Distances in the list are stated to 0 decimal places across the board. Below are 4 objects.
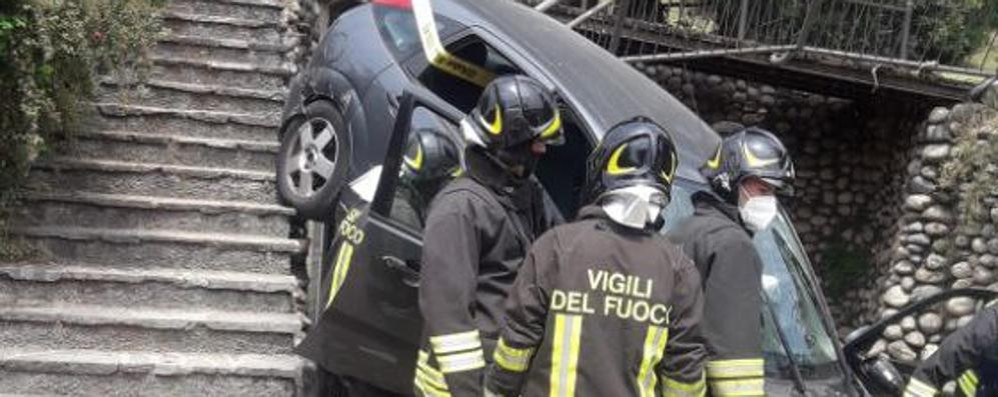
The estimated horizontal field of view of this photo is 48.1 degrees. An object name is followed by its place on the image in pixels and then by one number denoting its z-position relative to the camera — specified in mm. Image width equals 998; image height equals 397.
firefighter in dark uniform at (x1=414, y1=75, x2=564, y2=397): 3143
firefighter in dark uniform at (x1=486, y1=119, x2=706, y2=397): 2967
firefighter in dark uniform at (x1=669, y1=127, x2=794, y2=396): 3211
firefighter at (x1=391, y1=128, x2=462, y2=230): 4215
